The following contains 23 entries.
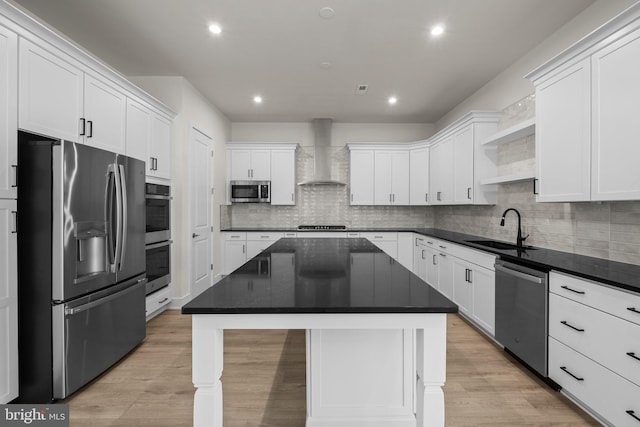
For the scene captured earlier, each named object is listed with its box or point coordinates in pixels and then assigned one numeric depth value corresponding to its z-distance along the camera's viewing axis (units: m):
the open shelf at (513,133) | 2.86
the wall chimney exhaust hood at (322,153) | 5.78
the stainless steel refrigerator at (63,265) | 1.99
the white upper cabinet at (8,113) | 1.87
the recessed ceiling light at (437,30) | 2.86
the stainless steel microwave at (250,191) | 5.64
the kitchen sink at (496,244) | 3.18
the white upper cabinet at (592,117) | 1.86
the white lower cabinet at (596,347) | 1.66
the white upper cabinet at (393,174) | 5.69
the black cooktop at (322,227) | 5.70
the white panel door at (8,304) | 1.86
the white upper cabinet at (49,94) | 2.02
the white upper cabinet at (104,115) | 2.61
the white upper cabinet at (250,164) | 5.75
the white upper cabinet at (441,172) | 4.55
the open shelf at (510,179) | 2.93
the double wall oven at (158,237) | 3.33
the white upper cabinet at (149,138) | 3.21
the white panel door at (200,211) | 4.24
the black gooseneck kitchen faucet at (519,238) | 3.17
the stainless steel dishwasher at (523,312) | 2.28
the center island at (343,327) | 1.12
